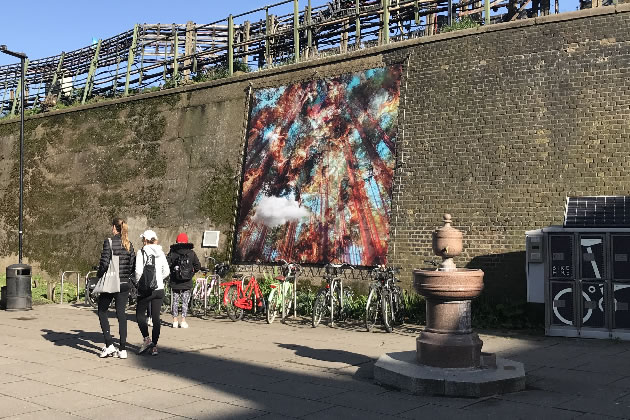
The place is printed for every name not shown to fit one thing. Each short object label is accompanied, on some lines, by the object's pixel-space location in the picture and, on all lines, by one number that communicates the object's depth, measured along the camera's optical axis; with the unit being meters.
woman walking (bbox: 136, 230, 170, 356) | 9.09
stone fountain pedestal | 6.86
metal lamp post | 17.38
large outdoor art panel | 14.14
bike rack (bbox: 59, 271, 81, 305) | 17.23
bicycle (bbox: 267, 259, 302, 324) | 12.79
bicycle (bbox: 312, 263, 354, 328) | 12.12
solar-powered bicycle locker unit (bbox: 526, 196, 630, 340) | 10.27
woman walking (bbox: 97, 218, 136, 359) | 8.91
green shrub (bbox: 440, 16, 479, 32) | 14.10
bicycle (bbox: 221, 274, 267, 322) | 13.05
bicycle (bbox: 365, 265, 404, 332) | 11.44
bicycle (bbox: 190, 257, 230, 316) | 13.74
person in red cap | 12.03
